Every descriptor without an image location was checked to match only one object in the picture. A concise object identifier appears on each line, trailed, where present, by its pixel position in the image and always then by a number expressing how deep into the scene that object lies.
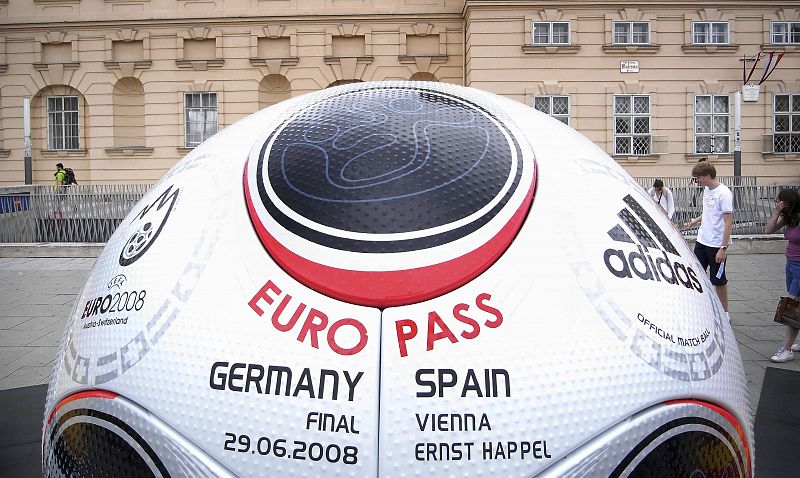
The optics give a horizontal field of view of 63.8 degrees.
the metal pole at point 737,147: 18.01
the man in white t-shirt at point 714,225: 6.33
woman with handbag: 5.50
